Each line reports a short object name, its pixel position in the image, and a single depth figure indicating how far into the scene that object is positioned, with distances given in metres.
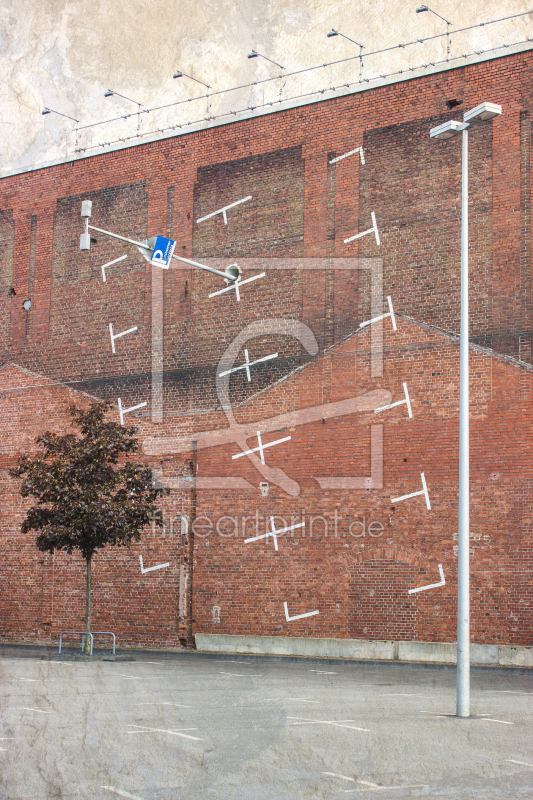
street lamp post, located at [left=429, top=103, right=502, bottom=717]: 12.05
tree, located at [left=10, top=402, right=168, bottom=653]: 20.66
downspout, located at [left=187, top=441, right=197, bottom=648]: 23.27
